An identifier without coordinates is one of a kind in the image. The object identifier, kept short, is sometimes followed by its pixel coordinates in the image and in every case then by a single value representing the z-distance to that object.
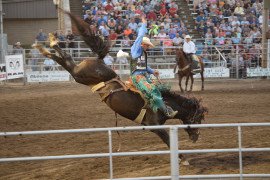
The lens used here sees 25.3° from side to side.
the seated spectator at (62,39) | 26.82
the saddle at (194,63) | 21.33
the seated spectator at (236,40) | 27.85
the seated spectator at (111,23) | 27.83
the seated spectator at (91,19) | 27.72
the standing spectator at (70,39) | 26.92
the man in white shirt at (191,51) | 21.36
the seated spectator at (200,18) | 30.38
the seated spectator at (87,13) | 28.53
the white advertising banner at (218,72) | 26.14
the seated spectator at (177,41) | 27.36
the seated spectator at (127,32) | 27.27
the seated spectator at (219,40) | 27.83
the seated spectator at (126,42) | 26.71
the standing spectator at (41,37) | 27.52
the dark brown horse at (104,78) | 9.27
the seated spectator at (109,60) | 25.76
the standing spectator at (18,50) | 26.06
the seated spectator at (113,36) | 26.88
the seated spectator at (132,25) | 27.79
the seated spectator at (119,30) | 27.81
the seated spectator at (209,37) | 27.73
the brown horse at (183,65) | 21.12
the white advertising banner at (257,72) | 26.06
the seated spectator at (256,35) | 28.35
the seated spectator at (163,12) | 29.50
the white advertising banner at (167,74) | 25.80
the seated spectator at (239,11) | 30.98
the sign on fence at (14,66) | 24.14
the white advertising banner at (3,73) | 23.89
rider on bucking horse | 9.36
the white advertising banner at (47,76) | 24.98
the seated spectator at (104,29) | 26.73
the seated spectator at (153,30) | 27.08
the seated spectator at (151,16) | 28.72
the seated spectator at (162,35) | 27.44
